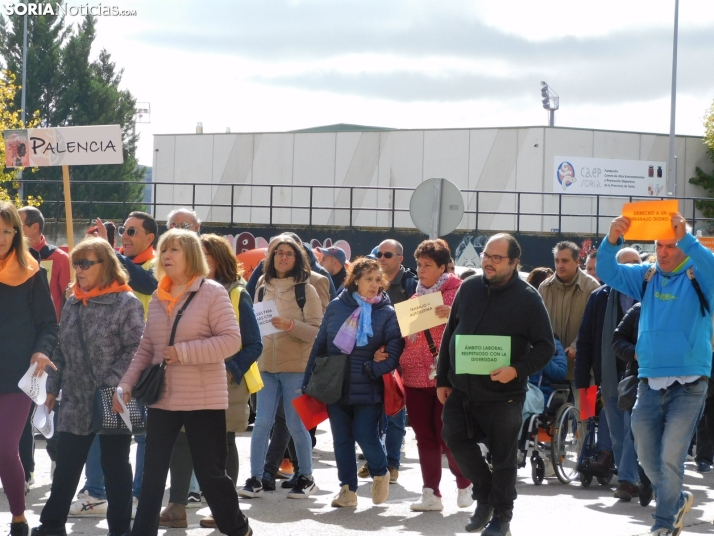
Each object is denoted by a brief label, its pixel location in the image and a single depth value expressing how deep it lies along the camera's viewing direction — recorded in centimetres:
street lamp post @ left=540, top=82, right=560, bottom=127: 5244
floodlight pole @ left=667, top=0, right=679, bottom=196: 4138
